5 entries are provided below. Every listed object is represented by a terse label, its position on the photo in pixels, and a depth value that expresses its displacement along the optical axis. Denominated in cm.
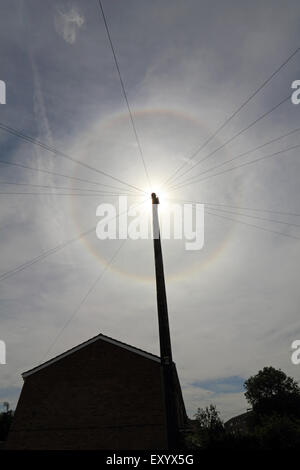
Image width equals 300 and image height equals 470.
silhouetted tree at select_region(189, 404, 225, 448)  1213
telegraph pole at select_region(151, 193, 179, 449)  805
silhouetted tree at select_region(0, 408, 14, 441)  3468
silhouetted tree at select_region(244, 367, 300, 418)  5275
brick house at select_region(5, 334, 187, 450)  1661
